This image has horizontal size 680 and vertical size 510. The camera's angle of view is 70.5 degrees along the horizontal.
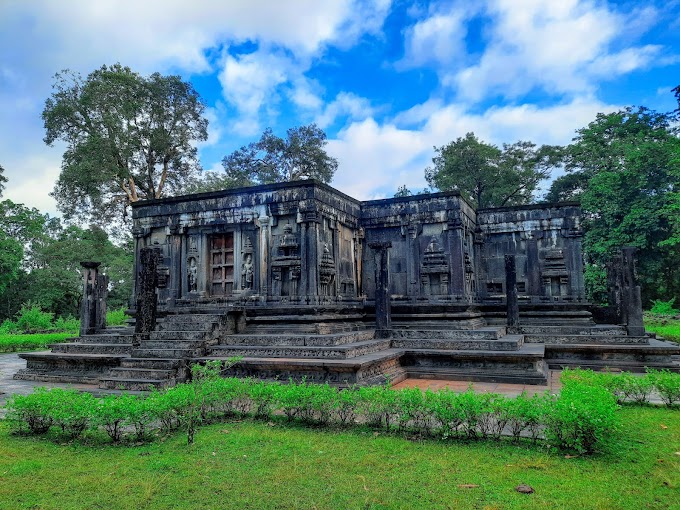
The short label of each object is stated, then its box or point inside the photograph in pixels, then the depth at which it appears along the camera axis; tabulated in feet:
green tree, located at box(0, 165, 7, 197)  94.94
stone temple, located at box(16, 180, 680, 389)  35.42
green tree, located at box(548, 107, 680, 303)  83.35
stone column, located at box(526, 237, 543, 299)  57.67
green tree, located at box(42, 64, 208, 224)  82.53
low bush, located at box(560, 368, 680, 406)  24.58
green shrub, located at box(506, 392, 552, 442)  18.51
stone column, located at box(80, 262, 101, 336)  44.75
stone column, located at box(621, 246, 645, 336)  40.96
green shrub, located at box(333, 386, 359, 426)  21.39
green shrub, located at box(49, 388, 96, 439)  19.73
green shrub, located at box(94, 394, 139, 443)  19.25
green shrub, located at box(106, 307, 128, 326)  85.69
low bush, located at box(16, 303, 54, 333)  84.69
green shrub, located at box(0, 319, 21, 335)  79.30
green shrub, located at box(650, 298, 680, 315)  89.92
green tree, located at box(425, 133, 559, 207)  106.32
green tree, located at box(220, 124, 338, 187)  106.32
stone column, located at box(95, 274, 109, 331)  45.68
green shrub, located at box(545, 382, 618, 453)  17.08
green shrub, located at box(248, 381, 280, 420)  22.63
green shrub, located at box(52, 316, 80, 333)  83.75
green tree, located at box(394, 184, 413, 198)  124.06
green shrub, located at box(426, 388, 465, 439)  19.39
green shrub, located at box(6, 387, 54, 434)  20.70
